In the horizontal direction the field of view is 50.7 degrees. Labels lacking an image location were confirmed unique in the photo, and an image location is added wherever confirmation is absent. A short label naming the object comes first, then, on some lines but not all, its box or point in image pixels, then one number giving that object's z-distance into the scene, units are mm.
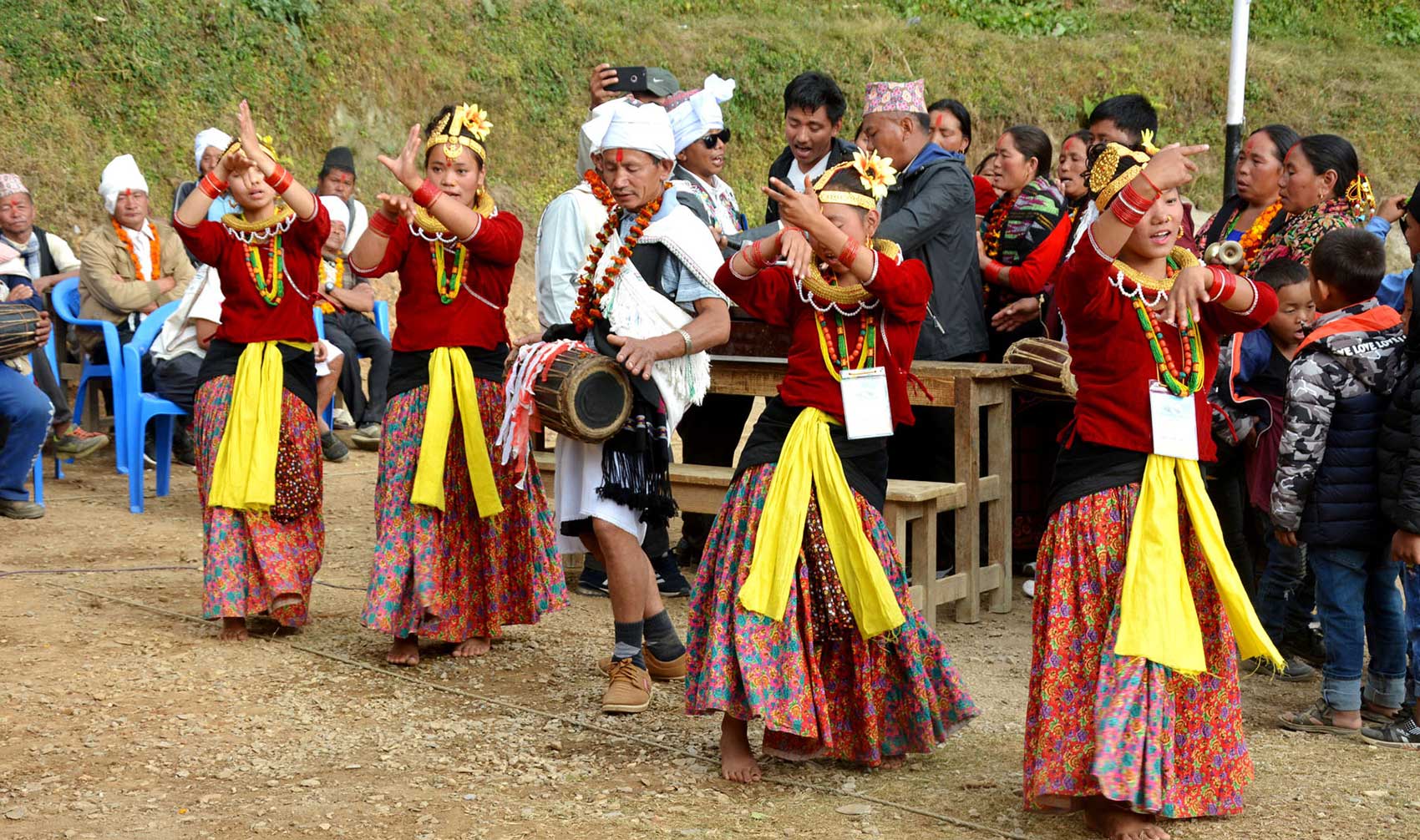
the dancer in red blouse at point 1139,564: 3758
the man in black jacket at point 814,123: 6902
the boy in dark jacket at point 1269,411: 5523
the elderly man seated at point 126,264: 9727
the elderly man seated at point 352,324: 10602
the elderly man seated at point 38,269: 9352
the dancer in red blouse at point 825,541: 4199
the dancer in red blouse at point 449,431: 5531
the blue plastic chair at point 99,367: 9344
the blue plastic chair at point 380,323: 10727
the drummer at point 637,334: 4914
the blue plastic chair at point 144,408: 8875
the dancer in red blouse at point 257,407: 5859
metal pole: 9328
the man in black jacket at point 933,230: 6453
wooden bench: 6008
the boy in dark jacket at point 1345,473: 4824
